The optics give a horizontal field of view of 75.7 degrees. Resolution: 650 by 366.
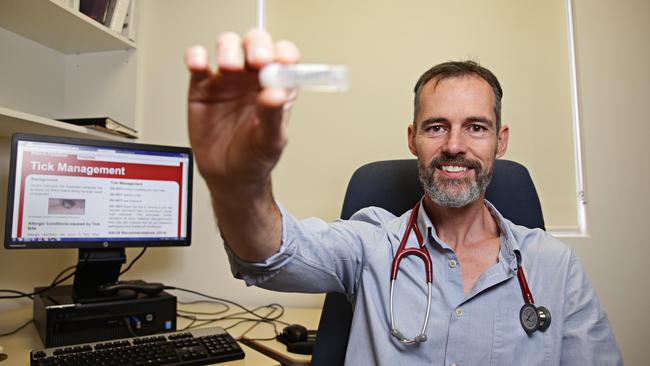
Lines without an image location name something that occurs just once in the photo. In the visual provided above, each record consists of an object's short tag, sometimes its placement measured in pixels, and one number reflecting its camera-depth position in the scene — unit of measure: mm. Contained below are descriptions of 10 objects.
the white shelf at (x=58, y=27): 1274
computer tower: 1026
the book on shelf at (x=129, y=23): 1617
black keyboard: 861
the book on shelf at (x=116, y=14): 1526
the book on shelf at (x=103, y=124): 1410
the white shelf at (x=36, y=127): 1154
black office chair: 1020
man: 584
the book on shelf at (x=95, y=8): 1462
